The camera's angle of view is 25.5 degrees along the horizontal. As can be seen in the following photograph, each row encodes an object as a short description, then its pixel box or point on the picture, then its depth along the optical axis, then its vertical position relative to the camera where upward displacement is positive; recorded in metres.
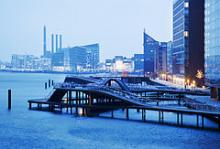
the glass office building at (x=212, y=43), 112.75 +7.29
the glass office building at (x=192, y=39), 163.12 +11.46
